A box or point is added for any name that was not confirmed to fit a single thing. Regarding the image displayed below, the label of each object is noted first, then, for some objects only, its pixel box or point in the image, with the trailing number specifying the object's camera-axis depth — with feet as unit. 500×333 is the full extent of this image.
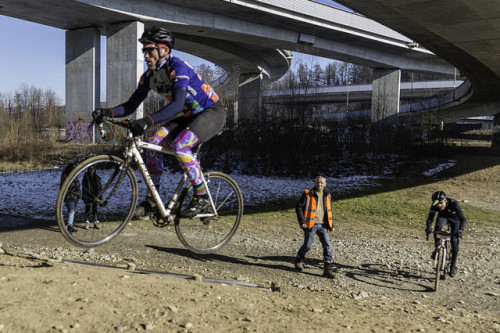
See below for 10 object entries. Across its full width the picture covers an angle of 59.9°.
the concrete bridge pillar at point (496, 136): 151.53
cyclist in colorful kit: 16.48
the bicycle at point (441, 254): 33.50
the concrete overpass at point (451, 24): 42.55
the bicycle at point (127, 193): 15.64
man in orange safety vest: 35.78
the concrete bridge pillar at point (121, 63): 101.19
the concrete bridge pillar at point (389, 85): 166.61
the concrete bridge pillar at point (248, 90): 156.55
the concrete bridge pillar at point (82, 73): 111.24
